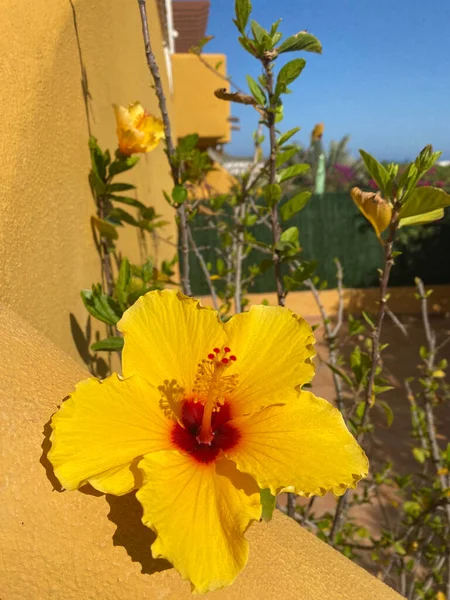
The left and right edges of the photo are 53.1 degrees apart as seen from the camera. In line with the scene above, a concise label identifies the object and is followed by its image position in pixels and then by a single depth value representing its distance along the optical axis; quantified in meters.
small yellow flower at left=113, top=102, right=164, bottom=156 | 0.45
